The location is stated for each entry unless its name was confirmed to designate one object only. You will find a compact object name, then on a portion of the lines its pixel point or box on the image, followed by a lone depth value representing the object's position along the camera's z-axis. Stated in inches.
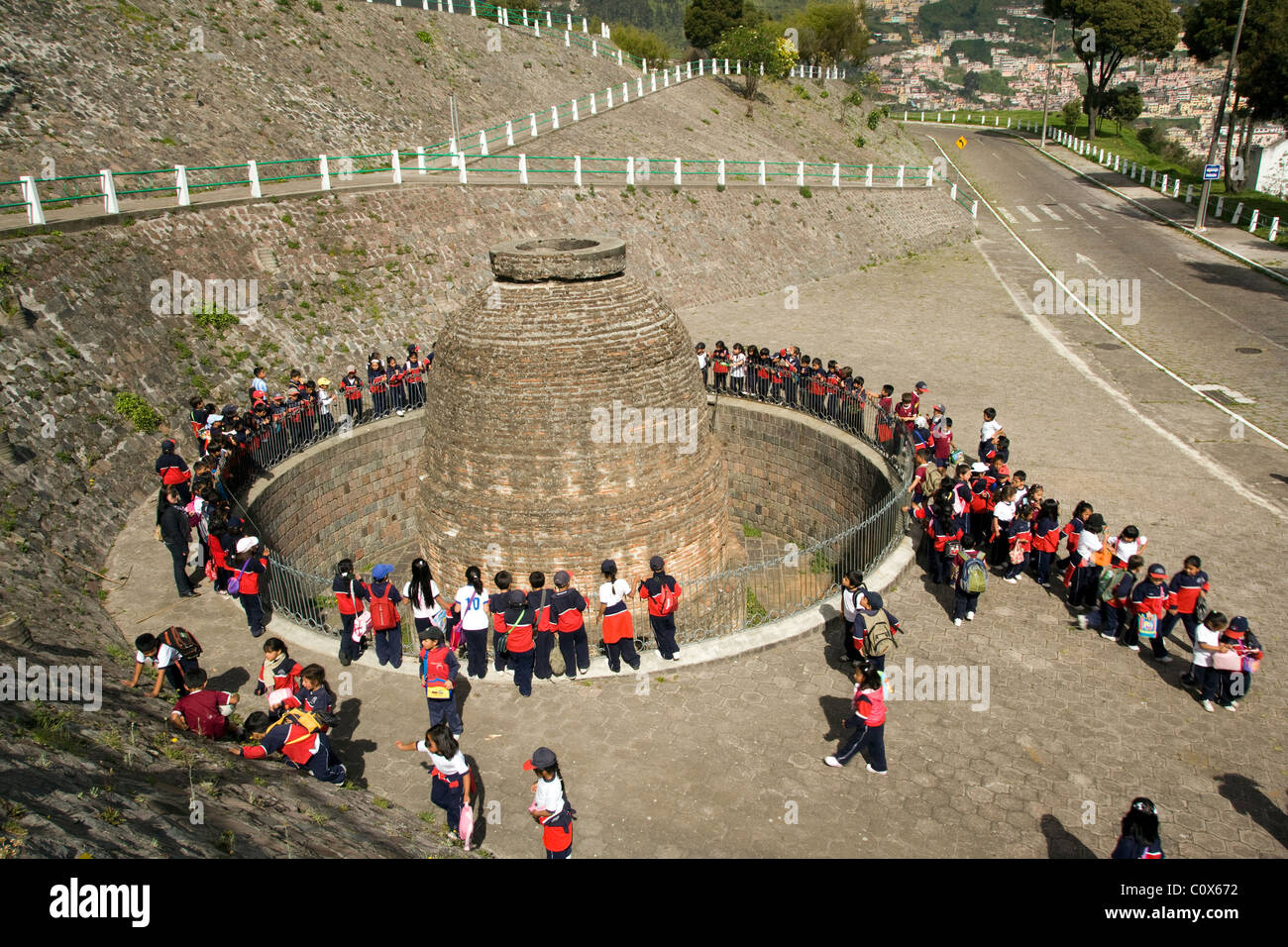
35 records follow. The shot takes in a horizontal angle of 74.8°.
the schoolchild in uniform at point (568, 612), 367.9
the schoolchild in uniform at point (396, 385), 691.4
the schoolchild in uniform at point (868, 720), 304.8
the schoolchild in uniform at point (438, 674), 323.9
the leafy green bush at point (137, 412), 570.3
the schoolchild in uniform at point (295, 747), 296.2
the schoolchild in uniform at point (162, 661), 335.3
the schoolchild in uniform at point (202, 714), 313.1
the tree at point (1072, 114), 2576.3
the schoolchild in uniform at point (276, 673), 310.7
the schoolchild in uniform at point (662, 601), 381.4
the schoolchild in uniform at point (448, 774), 272.4
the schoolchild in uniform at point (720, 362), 721.6
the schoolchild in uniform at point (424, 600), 384.5
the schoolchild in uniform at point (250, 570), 390.3
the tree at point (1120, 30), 2146.9
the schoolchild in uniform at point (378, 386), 683.4
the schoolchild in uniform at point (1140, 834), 239.6
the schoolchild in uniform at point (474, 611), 377.4
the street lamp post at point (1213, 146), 1333.7
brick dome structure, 472.1
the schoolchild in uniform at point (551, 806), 259.1
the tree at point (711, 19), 2487.7
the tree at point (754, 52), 1942.7
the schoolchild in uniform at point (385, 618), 382.0
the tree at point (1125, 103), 2546.8
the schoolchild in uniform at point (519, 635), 364.2
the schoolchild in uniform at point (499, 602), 364.5
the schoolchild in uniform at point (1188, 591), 374.9
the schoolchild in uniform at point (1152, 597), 375.2
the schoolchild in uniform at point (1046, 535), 430.9
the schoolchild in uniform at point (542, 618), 368.7
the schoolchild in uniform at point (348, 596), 384.2
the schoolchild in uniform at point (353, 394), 657.0
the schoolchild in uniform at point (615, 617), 373.4
